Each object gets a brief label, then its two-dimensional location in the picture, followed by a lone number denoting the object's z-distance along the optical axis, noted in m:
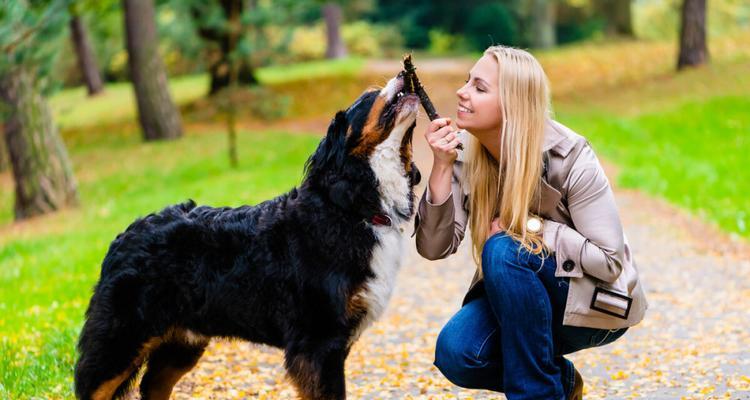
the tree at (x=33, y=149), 14.42
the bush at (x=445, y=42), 41.06
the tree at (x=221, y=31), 18.00
